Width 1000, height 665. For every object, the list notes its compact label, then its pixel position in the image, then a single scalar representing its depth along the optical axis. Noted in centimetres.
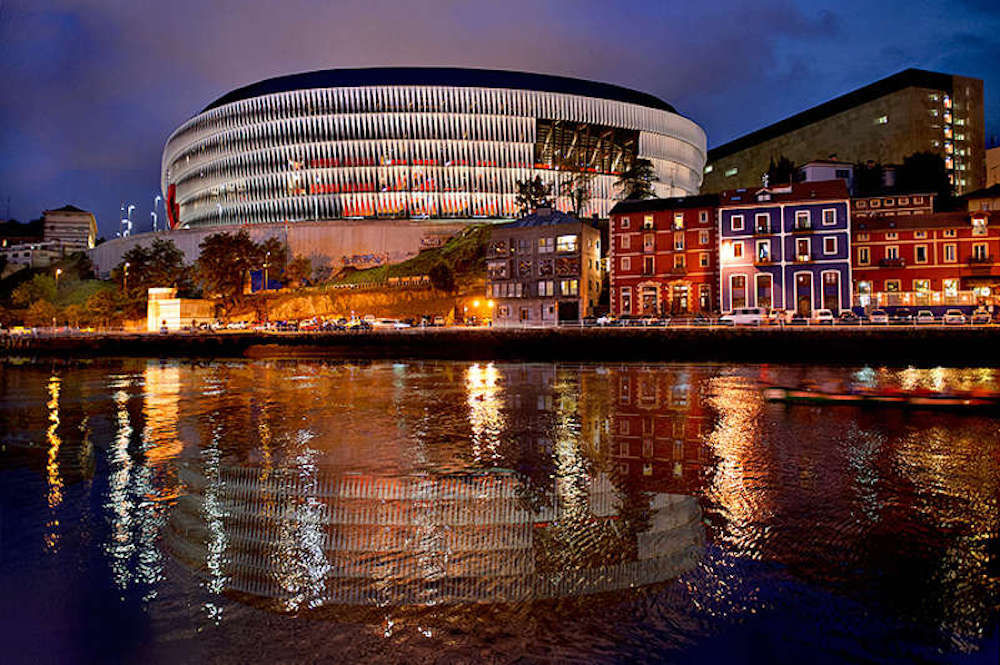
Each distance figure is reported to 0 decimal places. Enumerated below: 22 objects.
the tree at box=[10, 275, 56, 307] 11912
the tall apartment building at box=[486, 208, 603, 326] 7500
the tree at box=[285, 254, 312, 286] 10875
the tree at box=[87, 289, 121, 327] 10338
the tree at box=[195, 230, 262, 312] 9894
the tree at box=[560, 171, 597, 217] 12347
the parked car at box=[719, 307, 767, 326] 5776
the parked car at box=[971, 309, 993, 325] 5059
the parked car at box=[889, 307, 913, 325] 5949
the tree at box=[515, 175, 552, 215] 10762
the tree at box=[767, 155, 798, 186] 10388
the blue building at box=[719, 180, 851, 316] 6444
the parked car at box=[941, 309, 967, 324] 5038
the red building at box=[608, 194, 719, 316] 6912
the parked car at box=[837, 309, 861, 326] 5431
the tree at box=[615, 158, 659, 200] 11156
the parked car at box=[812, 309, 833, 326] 5538
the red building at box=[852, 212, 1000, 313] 6694
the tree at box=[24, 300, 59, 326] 10875
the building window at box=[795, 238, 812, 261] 6462
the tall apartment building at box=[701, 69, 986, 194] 12038
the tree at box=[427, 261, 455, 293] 8838
